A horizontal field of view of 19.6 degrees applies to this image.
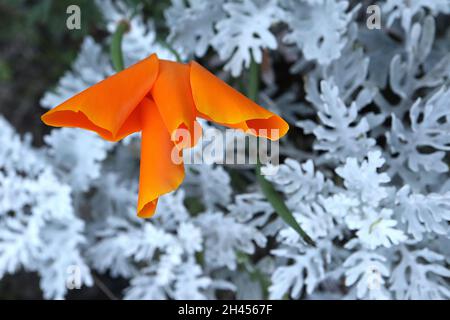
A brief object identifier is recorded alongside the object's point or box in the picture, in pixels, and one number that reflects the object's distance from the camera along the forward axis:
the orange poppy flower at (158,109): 0.30
